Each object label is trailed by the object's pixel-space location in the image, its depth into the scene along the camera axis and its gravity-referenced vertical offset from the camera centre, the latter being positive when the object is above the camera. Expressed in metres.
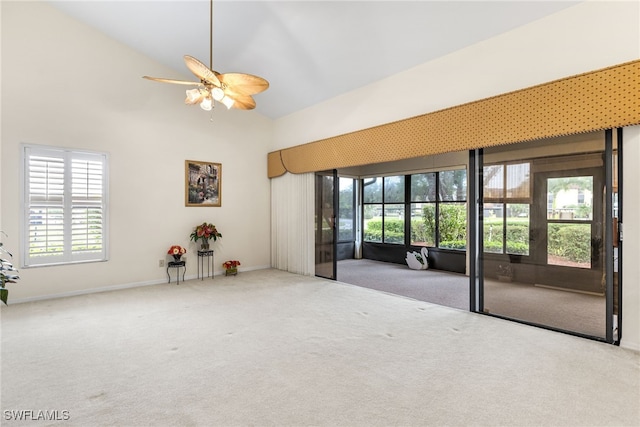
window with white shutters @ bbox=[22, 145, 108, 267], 4.63 +0.13
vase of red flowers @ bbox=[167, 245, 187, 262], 5.69 -0.65
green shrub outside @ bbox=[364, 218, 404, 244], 8.46 -0.40
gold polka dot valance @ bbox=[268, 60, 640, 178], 2.99 +1.12
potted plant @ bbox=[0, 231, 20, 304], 1.93 -0.37
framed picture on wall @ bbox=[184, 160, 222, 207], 6.11 +0.61
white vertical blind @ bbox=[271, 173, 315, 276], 6.48 -0.16
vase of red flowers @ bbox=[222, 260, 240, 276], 6.41 -1.04
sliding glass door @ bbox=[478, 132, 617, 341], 3.31 -0.20
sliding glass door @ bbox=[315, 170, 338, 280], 6.34 -0.10
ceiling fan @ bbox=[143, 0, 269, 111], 3.14 +1.36
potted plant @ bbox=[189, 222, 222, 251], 5.99 -0.35
